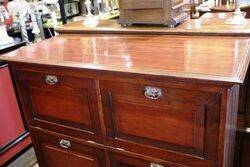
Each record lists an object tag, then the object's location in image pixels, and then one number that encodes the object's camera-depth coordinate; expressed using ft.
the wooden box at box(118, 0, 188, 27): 3.72
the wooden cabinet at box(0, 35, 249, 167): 2.56
